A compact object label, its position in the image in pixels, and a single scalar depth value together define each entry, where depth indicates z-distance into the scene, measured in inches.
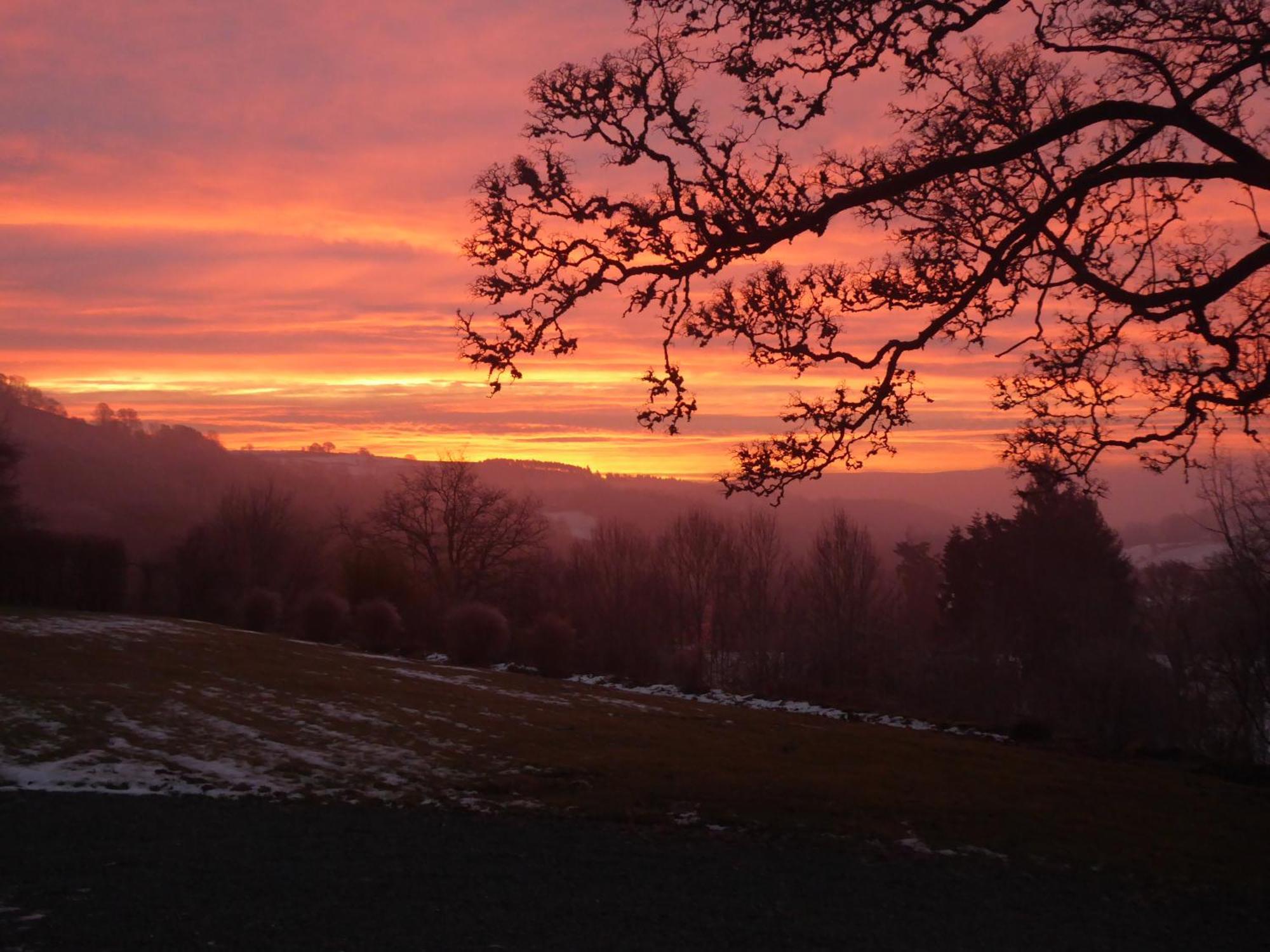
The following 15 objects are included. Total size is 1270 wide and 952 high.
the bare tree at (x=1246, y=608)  1047.6
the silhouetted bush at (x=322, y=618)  1558.8
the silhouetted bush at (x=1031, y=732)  860.0
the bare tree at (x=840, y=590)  1654.8
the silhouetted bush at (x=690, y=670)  1306.6
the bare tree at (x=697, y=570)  2178.9
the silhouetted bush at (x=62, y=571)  1472.7
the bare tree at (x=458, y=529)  2207.2
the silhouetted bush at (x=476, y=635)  1476.4
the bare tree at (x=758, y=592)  1835.6
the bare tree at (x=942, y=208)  348.8
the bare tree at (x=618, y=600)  1521.9
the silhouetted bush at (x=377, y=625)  1557.6
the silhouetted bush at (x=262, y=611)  1588.3
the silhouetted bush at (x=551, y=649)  1421.0
